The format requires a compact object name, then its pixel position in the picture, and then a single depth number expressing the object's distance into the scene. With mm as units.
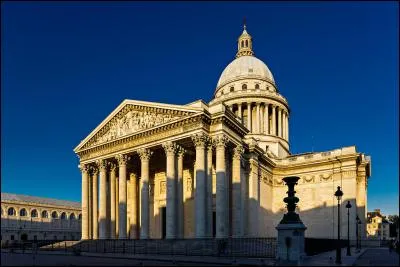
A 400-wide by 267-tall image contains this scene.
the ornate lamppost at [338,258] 22309
